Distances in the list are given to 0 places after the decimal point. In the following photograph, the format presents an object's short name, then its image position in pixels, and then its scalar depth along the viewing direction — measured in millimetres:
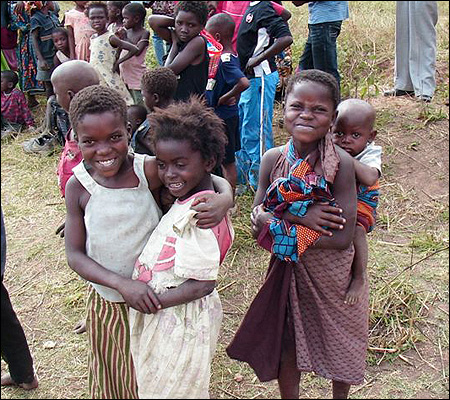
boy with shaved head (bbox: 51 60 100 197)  2408
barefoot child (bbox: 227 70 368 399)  1694
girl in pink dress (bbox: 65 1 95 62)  5477
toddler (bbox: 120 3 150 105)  4867
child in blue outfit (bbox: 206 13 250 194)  3637
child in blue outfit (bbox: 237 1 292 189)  3855
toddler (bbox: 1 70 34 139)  5859
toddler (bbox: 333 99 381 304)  1828
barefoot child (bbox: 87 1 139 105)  4996
